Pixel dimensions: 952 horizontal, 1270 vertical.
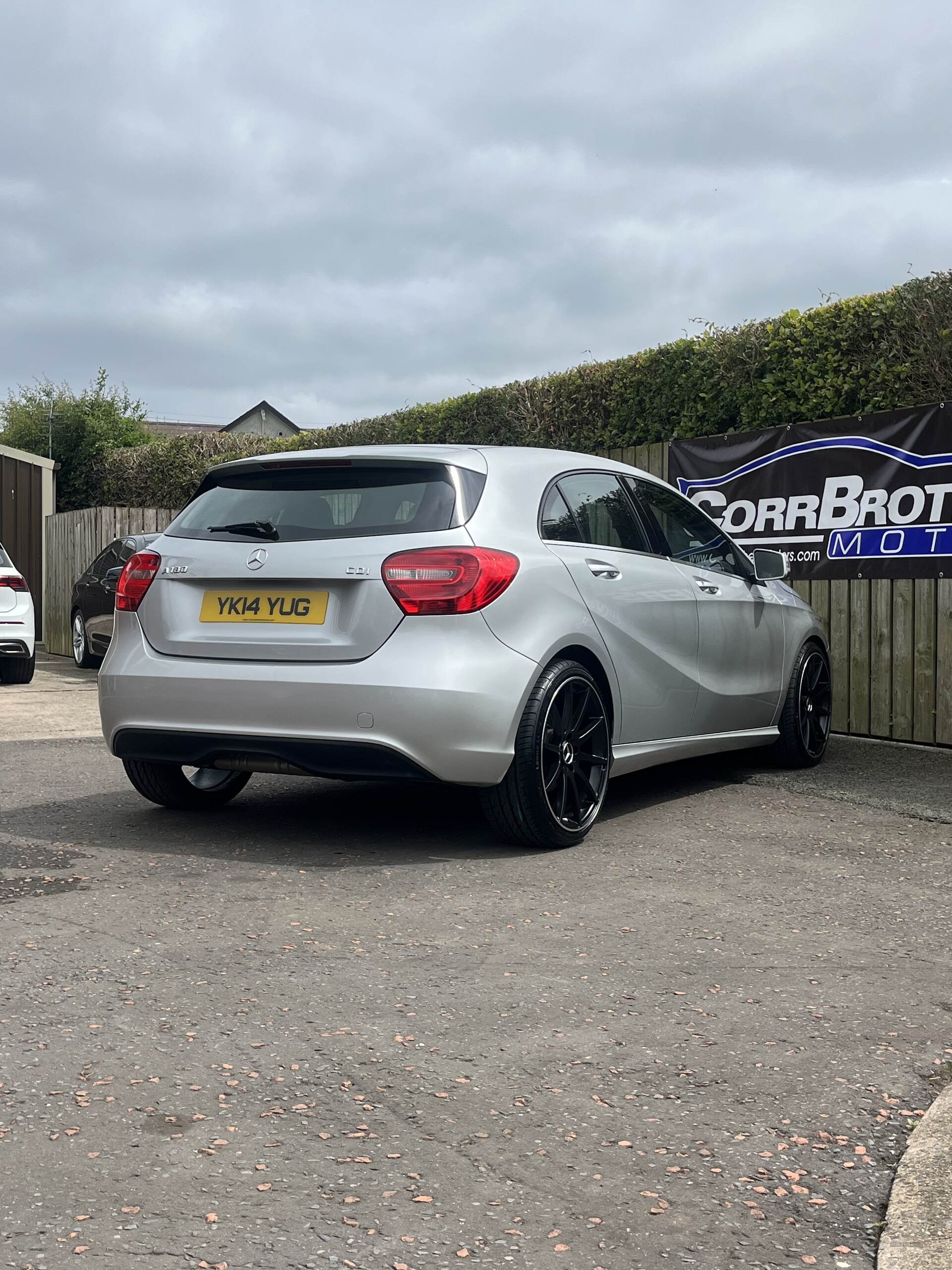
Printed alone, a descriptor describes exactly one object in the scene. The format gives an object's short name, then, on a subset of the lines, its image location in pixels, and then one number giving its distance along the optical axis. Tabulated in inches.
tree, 984.9
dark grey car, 608.7
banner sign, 352.8
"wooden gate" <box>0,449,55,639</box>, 836.6
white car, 536.4
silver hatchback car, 209.5
